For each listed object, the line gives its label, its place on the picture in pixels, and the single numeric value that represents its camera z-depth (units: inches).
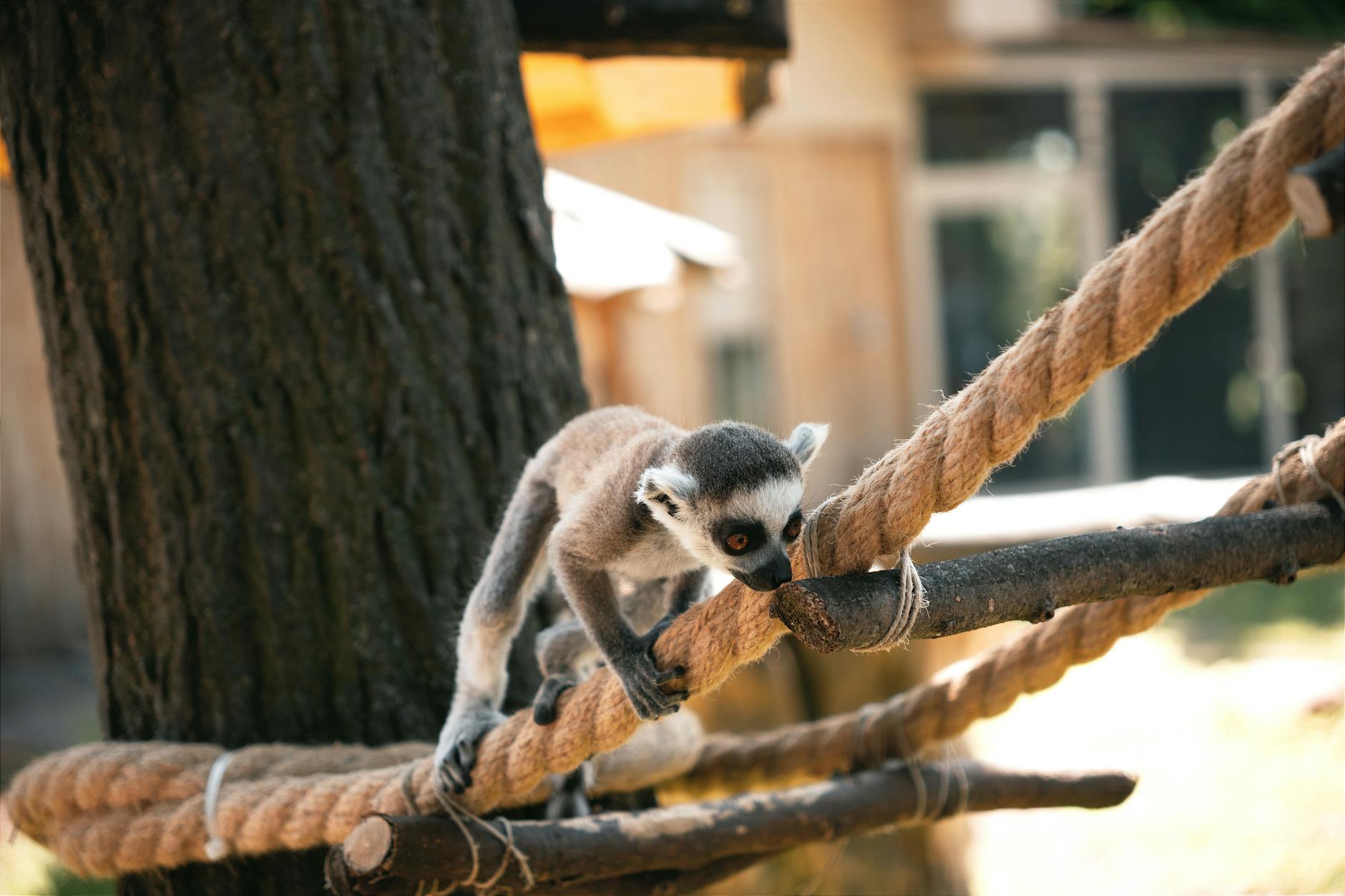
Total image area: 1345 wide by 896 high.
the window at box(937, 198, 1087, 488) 530.0
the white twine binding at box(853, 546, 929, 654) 64.9
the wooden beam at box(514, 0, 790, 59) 131.1
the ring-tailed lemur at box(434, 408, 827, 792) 87.5
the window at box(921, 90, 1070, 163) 530.9
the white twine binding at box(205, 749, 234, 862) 95.9
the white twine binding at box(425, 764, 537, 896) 89.9
